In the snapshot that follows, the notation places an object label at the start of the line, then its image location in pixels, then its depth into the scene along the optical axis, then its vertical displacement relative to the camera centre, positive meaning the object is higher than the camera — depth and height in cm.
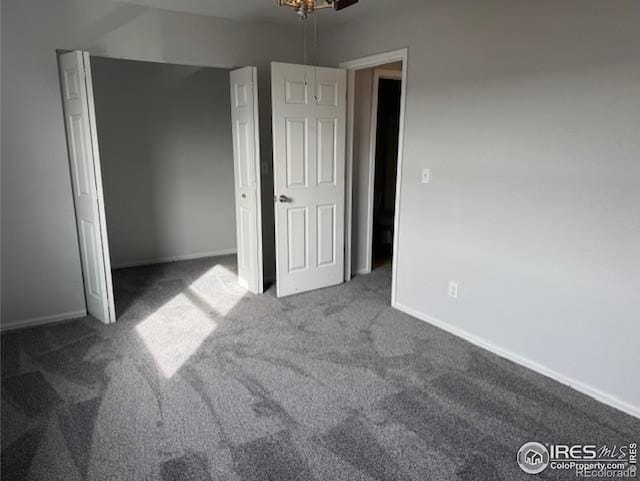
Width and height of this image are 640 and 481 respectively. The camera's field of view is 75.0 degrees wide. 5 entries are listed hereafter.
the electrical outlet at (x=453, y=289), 321 -104
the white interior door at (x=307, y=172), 368 -18
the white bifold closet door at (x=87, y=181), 302 -22
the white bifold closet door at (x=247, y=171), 368 -17
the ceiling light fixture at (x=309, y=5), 188 +66
